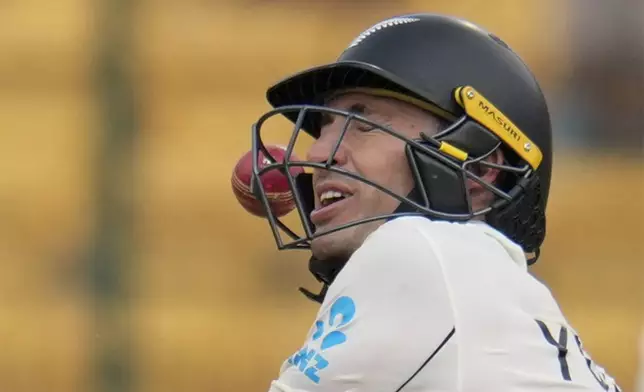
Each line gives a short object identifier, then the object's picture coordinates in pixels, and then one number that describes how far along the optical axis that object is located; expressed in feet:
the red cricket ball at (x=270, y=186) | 32.80
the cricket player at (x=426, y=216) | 31.54
